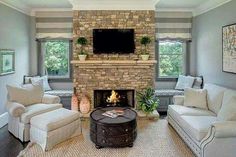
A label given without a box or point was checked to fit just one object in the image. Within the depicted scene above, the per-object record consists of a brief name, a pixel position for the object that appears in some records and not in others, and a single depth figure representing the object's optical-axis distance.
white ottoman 2.87
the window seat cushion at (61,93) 4.73
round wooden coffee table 2.83
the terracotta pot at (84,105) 4.35
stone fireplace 4.50
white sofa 2.35
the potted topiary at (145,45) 4.41
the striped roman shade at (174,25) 5.01
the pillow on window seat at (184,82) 4.73
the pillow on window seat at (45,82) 4.83
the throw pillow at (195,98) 3.52
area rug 2.74
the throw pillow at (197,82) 4.60
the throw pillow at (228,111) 2.59
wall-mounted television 4.46
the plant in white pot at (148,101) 4.20
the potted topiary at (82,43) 4.41
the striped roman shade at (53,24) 5.02
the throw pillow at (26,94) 3.44
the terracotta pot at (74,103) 4.38
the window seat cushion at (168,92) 4.65
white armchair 3.11
